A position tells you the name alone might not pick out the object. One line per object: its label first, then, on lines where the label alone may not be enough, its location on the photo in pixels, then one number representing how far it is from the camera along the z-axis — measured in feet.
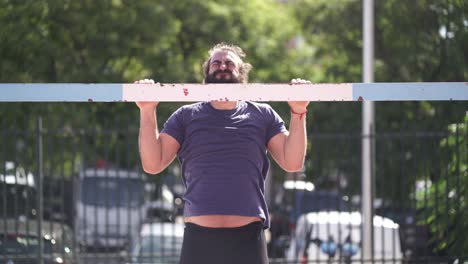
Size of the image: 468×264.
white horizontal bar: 21.03
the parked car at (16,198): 43.05
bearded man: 21.26
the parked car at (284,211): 48.93
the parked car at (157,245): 47.22
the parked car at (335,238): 47.09
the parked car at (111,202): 46.05
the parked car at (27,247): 44.30
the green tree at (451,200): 42.87
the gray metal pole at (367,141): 47.02
